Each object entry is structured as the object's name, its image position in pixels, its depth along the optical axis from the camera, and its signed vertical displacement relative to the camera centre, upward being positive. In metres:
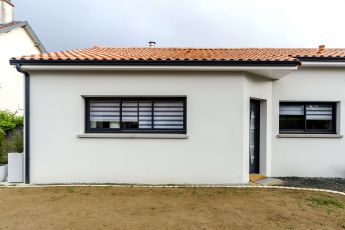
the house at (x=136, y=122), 8.91 -0.20
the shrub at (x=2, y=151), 10.02 -1.19
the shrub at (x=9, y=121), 12.47 -0.28
